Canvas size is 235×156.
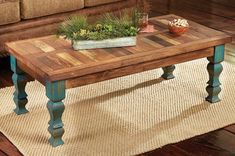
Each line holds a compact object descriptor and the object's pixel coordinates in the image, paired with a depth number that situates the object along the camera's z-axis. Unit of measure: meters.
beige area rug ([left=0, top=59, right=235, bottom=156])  2.66
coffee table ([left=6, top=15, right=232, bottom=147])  2.54
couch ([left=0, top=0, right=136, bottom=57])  3.48
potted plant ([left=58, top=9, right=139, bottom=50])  2.71
